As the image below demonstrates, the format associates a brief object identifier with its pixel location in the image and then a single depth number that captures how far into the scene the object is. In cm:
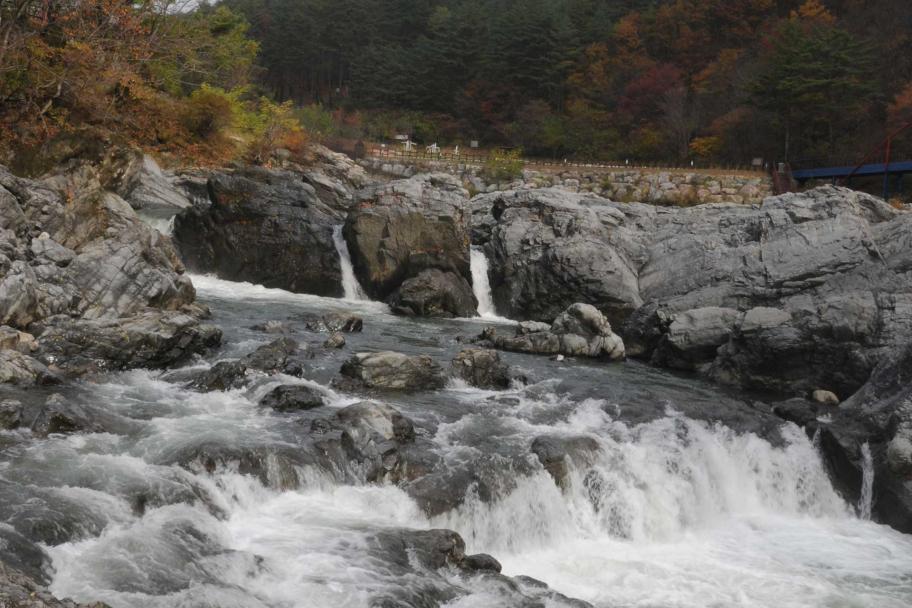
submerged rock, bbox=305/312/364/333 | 2245
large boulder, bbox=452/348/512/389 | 1850
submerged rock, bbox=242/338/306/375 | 1717
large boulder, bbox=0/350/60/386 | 1416
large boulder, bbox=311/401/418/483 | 1292
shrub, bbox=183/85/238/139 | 3969
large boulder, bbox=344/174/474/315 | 2939
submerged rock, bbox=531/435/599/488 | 1379
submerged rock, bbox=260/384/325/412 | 1493
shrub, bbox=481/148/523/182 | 5452
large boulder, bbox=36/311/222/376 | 1585
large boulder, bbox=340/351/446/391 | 1717
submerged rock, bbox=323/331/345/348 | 2017
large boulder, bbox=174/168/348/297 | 2948
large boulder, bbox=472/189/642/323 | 2798
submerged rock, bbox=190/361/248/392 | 1570
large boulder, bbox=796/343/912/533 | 1512
